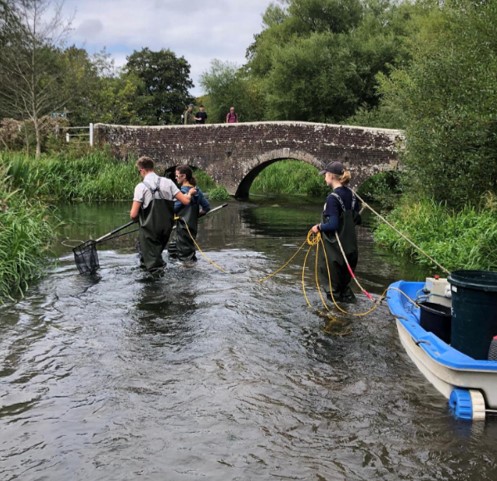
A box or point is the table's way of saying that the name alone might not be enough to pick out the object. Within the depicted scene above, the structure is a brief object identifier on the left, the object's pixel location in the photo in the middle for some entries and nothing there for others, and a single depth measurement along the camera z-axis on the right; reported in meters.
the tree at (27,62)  23.44
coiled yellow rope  6.99
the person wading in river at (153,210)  8.29
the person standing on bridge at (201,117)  27.81
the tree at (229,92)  41.91
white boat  4.31
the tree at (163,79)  50.09
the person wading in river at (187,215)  9.41
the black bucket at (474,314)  4.50
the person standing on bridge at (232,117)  28.09
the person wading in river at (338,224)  6.77
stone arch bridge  20.06
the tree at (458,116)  11.23
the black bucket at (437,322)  5.18
